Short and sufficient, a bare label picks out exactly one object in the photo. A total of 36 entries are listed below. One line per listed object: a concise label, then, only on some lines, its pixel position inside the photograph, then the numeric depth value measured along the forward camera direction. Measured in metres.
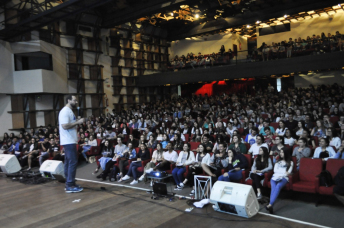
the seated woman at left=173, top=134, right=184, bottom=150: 7.54
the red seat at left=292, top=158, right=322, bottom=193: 4.65
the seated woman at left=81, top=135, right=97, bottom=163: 9.75
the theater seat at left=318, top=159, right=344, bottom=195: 4.72
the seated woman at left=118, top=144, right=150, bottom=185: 6.63
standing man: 5.02
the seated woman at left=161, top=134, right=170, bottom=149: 8.20
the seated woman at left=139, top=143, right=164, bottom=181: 6.53
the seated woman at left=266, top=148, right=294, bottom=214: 4.45
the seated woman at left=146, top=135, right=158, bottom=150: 8.10
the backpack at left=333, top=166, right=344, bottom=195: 4.22
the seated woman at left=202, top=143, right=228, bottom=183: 5.57
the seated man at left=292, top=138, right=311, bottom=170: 5.44
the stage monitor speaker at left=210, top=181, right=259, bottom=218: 3.93
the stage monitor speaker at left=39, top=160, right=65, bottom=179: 6.23
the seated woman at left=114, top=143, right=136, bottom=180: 7.00
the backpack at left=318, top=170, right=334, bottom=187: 4.53
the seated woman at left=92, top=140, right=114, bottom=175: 7.35
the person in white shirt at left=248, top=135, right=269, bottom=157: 6.15
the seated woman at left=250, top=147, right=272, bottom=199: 5.00
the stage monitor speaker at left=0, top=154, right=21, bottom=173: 7.64
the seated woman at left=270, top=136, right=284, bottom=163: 5.68
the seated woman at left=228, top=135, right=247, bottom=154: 6.41
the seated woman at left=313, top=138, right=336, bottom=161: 5.29
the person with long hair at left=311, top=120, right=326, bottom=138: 7.18
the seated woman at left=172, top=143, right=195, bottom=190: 5.93
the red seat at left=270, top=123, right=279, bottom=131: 8.95
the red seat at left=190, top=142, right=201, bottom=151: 7.48
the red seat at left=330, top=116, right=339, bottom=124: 8.77
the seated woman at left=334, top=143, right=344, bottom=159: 5.15
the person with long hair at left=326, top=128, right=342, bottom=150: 6.09
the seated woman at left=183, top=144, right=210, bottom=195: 5.80
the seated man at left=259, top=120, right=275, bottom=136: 8.05
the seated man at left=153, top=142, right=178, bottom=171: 6.39
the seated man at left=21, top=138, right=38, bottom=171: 9.41
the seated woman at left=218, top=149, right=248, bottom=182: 5.26
